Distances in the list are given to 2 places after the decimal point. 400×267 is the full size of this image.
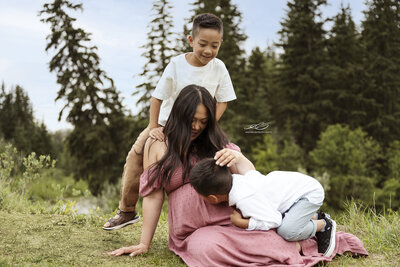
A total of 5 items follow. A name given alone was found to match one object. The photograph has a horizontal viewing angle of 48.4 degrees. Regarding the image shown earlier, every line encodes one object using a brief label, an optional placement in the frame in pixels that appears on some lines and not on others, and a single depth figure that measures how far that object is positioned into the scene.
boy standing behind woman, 4.15
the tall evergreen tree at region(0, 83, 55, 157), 30.05
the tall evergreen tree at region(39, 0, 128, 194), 25.47
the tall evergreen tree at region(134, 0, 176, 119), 24.84
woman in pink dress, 3.57
